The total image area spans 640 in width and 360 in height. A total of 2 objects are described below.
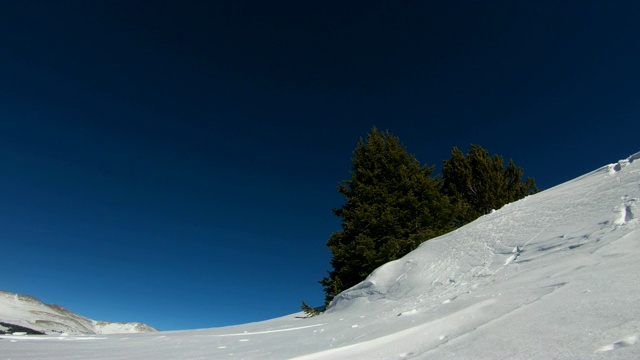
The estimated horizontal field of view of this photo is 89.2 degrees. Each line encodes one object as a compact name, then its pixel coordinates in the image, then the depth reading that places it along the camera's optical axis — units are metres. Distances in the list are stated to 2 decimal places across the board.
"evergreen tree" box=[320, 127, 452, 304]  13.87
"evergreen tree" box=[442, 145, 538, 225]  22.63
